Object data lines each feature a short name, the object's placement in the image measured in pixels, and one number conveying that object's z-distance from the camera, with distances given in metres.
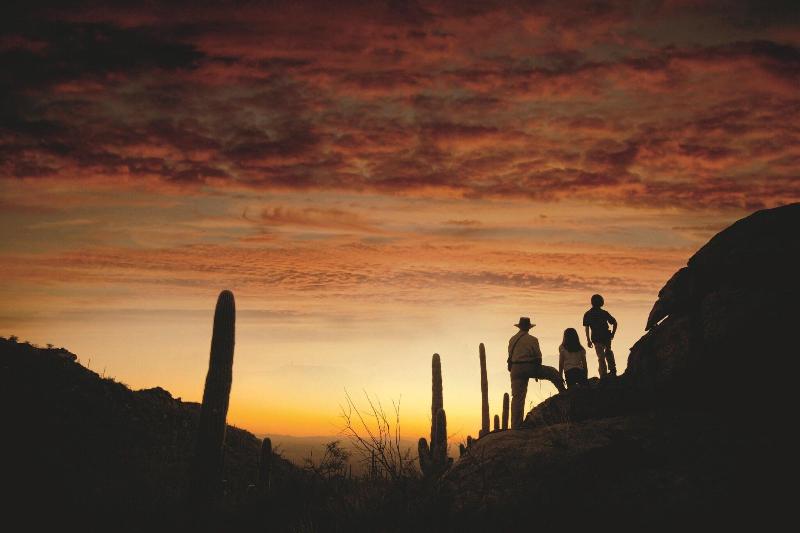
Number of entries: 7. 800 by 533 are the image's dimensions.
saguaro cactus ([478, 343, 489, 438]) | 20.91
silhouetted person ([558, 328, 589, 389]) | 11.59
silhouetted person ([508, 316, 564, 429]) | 11.48
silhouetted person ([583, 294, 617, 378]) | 11.55
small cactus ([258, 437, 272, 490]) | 14.78
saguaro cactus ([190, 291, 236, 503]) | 7.73
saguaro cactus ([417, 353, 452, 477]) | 9.81
